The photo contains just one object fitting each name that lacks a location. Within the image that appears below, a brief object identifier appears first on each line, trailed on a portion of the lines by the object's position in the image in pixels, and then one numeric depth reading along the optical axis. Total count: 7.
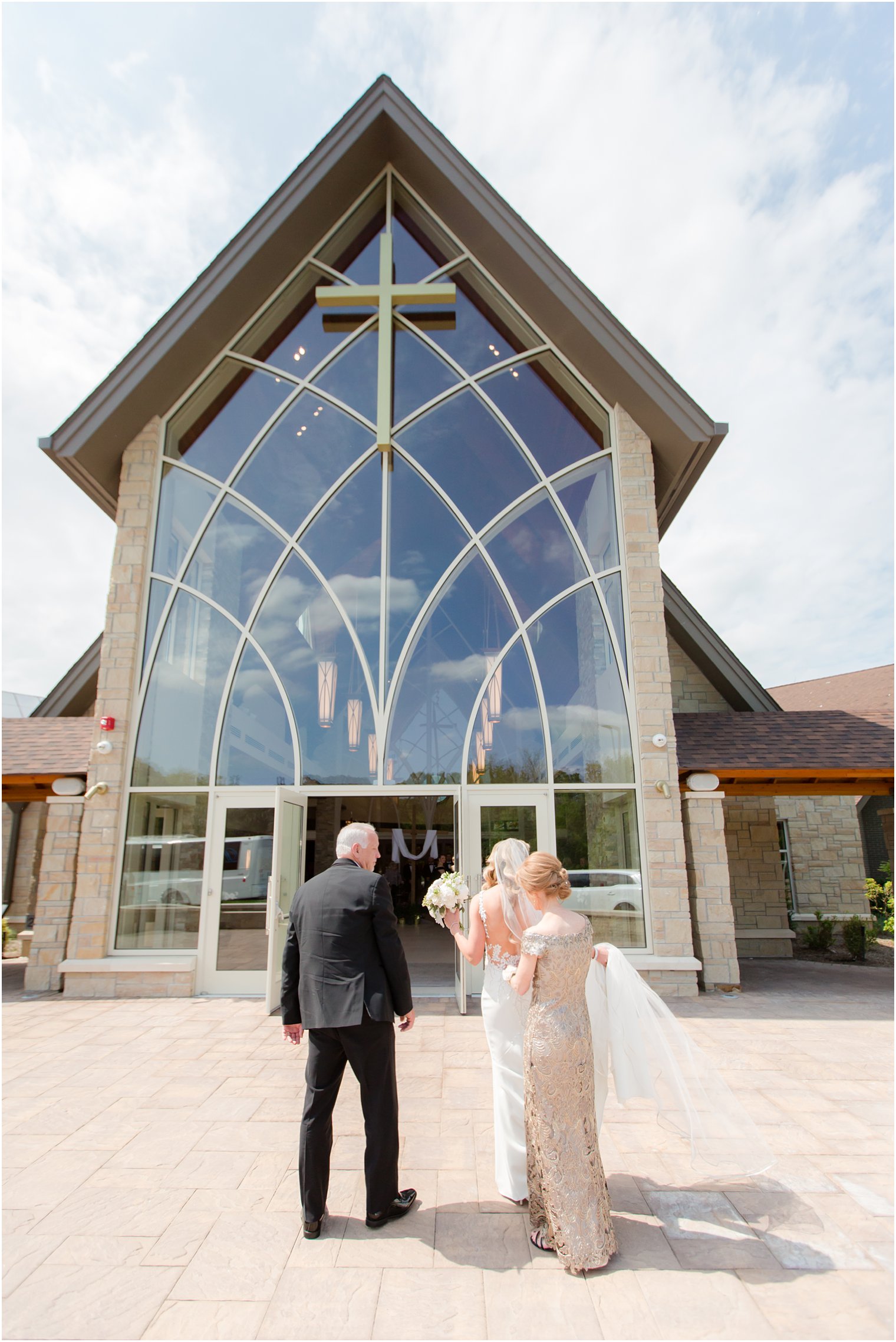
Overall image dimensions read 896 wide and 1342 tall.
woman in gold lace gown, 2.98
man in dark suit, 3.18
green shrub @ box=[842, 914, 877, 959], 11.67
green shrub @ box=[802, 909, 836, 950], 12.62
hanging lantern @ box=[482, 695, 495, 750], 8.42
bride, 3.54
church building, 8.24
